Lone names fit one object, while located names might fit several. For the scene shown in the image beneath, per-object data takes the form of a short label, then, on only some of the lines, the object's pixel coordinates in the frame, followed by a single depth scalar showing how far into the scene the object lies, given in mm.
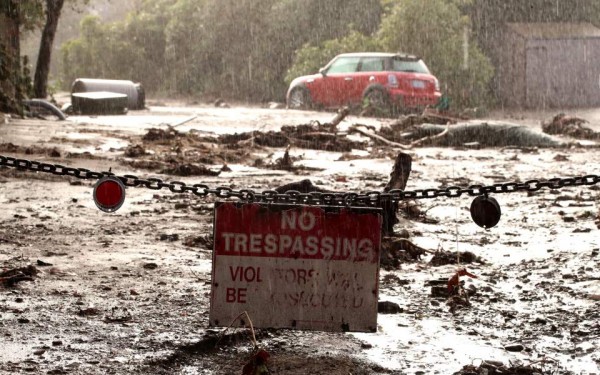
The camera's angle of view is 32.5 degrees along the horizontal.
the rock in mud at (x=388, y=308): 5750
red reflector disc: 4723
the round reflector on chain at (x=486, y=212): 4977
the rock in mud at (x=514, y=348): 4977
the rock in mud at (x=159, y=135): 17156
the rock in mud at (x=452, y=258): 7262
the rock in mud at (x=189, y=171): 12531
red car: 27312
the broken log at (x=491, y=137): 18406
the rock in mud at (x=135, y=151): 14297
